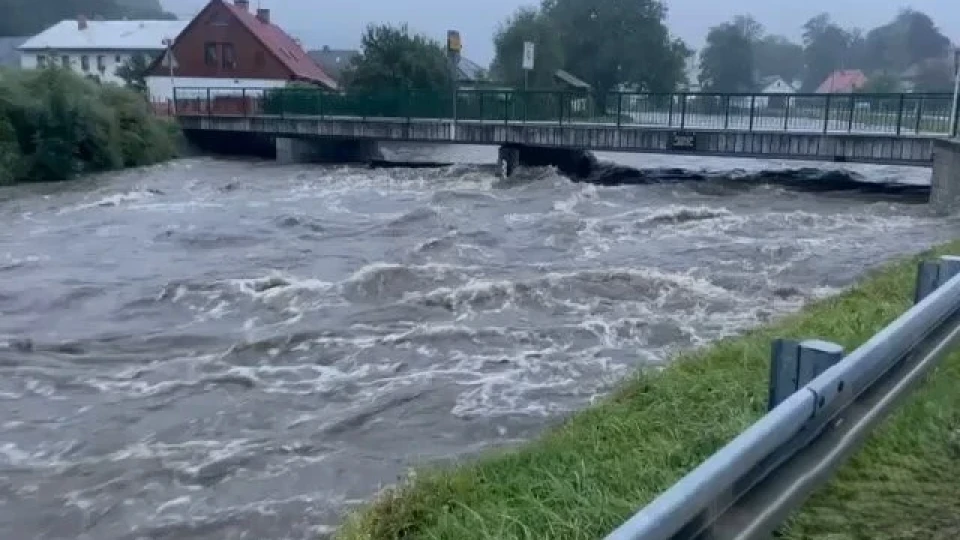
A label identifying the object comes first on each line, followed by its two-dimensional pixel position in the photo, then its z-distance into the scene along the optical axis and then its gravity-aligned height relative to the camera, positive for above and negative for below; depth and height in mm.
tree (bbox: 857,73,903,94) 80250 +145
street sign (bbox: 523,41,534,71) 43931 +1091
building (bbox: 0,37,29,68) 97488 +2170
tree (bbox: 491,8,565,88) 65562 +2179
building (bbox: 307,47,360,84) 101262 +2161
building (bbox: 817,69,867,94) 94069 +412
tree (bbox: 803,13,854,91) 142500 +5310
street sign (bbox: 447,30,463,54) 50062 +1855
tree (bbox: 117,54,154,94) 68000 +218
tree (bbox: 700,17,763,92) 95312 +2077
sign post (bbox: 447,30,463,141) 50062 +1743
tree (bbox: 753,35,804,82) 153125 +3940
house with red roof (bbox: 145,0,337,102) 66062 +1115
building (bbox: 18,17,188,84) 84188 +2476
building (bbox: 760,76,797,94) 114375 -116
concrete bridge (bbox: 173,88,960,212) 32375 -1610
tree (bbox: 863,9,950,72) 119625 +5416
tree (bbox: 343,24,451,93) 59812 +874
